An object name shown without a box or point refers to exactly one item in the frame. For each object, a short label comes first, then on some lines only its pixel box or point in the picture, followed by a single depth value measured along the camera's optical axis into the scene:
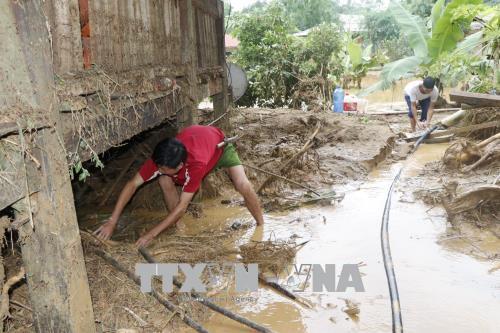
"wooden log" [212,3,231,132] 7.94
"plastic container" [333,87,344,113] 13.41
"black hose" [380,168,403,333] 3.15
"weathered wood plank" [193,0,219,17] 6.33
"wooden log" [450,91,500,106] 7.45
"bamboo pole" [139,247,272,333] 3.04
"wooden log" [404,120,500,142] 8.36
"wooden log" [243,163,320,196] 6.26
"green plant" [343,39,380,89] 15.16
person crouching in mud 4.04
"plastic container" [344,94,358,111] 14.05
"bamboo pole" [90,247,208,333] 3.13
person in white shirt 10.00
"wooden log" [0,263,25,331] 2.18
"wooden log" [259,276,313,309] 3.64
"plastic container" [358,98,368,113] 14.44
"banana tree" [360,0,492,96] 10.17
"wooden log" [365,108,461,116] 14.09
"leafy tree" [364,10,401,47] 31.33
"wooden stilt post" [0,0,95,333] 2.08
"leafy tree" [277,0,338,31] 33.03
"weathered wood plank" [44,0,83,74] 2.68
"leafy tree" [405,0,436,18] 26.90
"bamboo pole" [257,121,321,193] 6.53
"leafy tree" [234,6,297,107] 13.58
